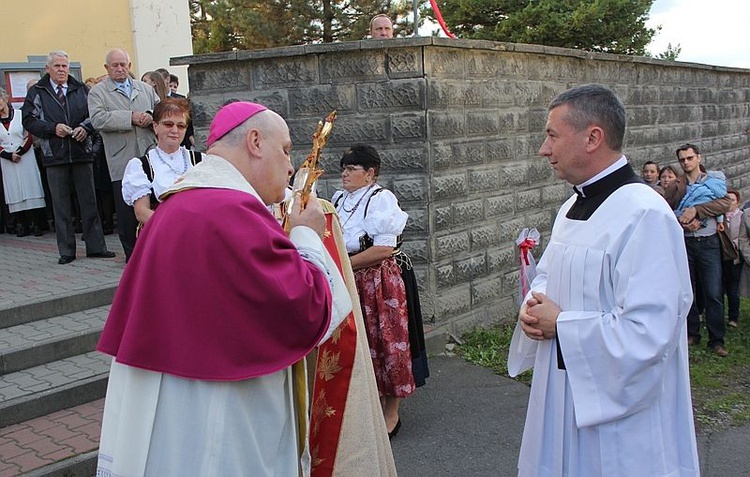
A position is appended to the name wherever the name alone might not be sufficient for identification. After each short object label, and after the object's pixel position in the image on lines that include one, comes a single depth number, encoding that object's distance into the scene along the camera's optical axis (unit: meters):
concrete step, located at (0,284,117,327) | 5.80
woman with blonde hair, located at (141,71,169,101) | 8.05
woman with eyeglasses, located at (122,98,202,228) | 5.33
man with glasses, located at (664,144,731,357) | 7.08
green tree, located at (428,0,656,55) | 20.27
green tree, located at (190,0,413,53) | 23.73
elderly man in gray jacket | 7.11
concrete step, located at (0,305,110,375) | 5.24
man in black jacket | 7.39
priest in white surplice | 2.53
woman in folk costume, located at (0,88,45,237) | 9.25
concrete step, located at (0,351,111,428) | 4.73
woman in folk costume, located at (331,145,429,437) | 4.71
